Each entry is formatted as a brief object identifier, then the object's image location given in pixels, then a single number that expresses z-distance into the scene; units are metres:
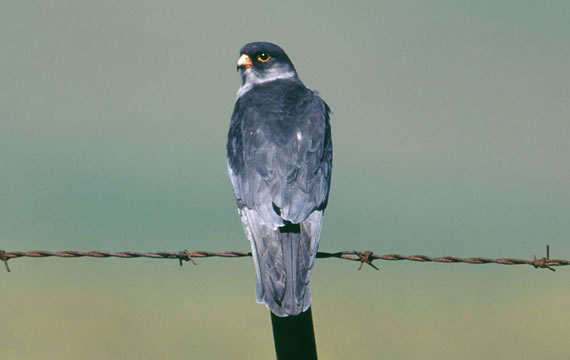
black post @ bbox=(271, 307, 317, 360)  10.56
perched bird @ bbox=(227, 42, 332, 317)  10.94
